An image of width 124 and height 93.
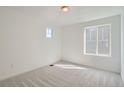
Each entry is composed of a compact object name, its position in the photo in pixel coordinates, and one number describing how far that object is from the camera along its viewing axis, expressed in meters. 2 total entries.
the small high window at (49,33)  4.20
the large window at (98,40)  3.47
